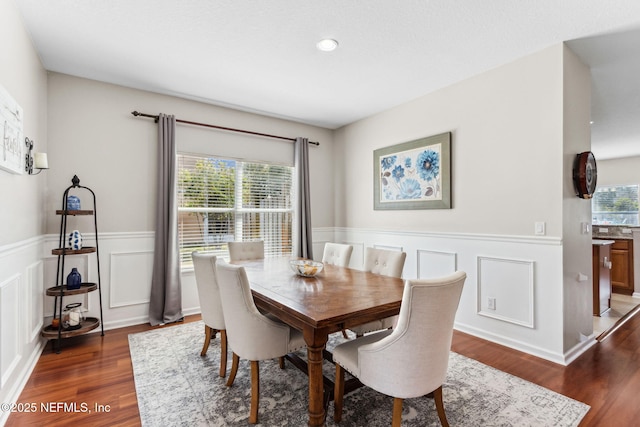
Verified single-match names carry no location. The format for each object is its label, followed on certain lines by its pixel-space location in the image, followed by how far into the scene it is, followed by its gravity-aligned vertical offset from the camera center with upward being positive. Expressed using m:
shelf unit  2.84 -0.67
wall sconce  2.44 +0.45
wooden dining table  1.69 -0.52
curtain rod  3.54 +1.12
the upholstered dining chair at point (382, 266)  2.52 -0.47
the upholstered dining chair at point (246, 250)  3.58 -0.40
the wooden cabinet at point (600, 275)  3.80 -0.76
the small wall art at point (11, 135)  1.88 +0.52
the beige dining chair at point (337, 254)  3.35 -0.43
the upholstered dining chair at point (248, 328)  1.87 -0.69
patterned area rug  1.88 -1.21
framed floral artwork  3.55 +0.48
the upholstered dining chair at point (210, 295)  2.37 -0.60
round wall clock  2.71 +0.32
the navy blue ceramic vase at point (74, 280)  3.01 -0.60
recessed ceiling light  2.60 +1.41
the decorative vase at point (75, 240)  3.00 -0.23
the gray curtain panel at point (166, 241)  3.55 -0.28
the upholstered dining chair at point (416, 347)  1.47 -0.65
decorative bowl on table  2.61 -0.44
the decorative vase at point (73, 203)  2.97 +0.12
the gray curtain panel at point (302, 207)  4.67 +0.11
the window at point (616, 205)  6.67 +0.15
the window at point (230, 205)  3.93 +0.14
